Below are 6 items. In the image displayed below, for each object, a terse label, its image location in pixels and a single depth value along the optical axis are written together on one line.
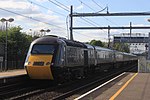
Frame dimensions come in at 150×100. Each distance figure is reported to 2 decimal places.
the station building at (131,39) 90.12
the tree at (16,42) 55.00
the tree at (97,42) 105.23
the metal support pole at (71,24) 37.83
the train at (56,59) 19.31
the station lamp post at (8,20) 46.38
